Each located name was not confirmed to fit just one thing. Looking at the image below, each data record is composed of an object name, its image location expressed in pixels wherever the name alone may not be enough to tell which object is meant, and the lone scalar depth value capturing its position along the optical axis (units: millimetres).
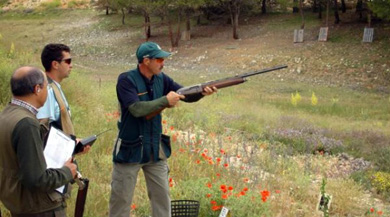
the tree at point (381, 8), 24891
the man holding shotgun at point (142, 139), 4090
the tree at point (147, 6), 36094
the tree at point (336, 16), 33281
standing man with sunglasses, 3729
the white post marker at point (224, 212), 4262
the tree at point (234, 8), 36281
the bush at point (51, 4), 57488
